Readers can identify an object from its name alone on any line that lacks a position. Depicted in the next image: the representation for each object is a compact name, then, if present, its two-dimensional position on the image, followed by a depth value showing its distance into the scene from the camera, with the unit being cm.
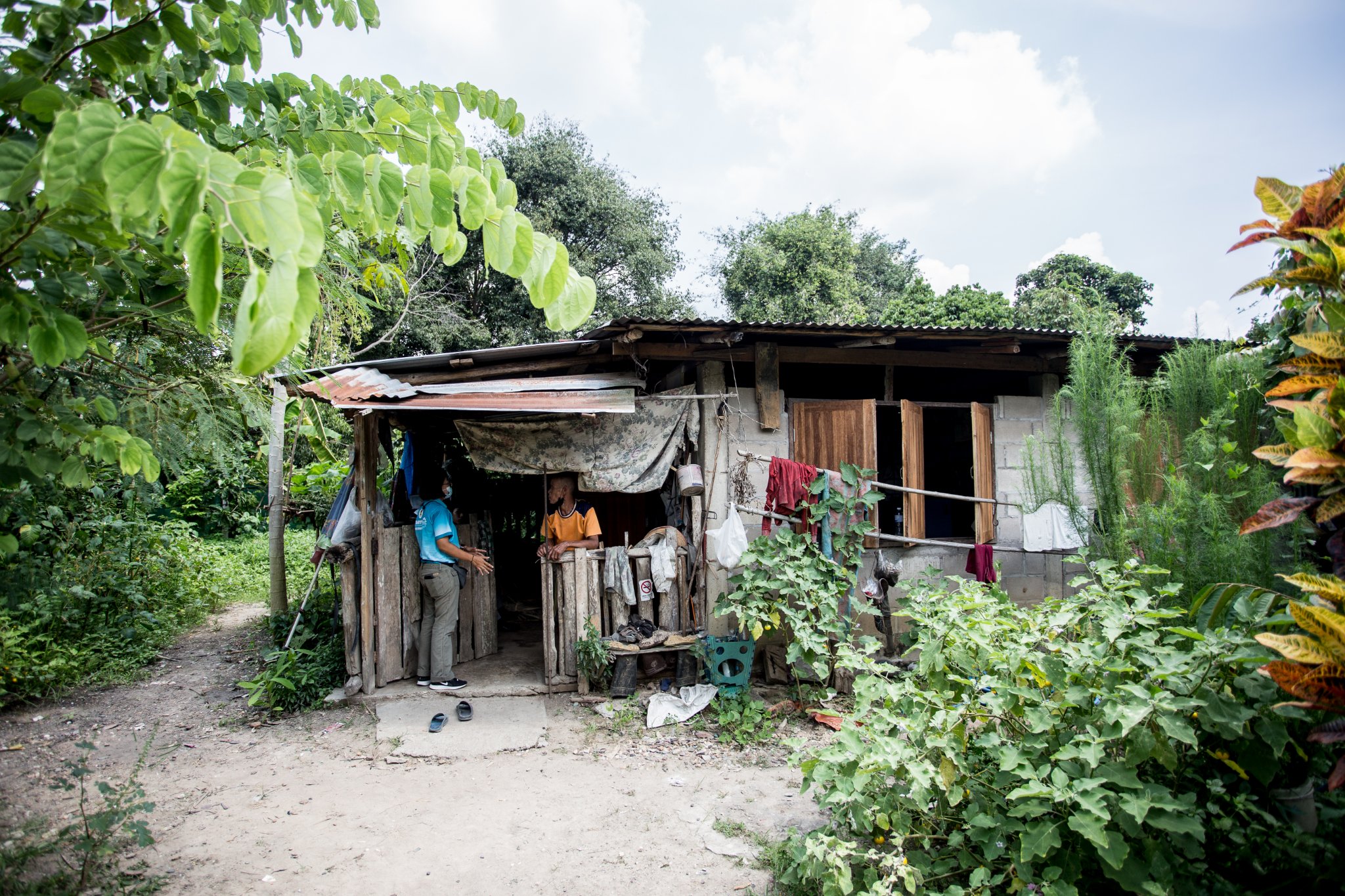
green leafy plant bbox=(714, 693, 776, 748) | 552
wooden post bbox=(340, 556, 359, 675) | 636
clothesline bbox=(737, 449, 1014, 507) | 615
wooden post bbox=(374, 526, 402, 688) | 639
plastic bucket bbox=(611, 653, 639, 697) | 618
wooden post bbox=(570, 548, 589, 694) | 639
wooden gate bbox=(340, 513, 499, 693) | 638
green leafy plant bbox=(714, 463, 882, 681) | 573
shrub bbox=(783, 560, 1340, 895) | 245
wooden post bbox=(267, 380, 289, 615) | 775
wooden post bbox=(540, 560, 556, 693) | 641
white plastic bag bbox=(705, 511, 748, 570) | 606
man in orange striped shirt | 654
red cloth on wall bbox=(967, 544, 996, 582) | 679
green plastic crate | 610
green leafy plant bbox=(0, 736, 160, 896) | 336
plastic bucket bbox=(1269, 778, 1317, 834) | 249
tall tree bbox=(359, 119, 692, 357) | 1469
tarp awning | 637
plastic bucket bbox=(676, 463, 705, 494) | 632
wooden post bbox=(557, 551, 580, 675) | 637
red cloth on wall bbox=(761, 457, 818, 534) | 624
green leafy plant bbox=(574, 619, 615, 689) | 618
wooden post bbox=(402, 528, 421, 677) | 665
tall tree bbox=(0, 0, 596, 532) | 123
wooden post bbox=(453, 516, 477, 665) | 719
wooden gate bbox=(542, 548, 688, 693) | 639
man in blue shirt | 638
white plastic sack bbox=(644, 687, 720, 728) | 583
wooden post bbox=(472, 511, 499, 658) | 741
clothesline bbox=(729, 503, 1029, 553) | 625
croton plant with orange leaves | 190
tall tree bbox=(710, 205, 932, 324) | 1792
